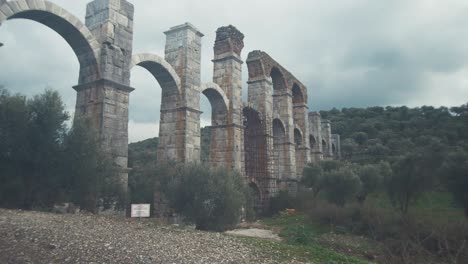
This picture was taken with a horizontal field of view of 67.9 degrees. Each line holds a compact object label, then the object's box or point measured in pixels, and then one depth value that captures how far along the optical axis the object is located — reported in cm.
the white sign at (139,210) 915
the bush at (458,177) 1714
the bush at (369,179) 2361
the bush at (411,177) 1967
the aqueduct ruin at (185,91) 1095
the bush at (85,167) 926
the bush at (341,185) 2170
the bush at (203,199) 1130
